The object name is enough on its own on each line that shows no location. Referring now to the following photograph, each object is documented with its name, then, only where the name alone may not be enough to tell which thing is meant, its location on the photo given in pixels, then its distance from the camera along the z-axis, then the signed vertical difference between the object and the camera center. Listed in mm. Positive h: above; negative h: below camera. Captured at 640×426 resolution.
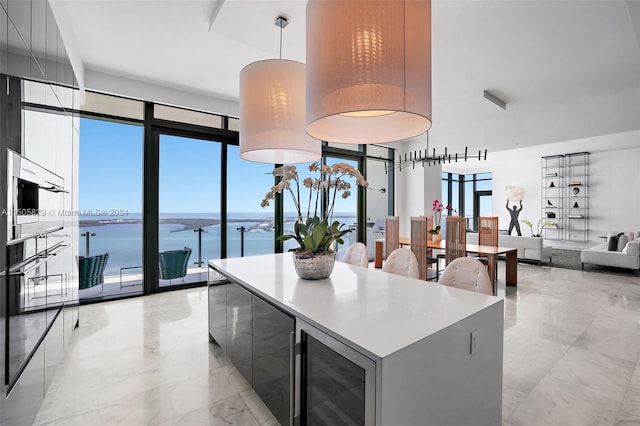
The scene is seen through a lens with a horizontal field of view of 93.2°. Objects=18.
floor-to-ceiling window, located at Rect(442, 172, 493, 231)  12008 +782
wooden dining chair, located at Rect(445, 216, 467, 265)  4453 -372
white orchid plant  1981 +78
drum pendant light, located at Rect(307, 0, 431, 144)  1197 +640
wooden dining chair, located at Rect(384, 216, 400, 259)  5242 -366
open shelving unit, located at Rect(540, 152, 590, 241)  8844 +554
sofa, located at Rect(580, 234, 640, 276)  5508 -810
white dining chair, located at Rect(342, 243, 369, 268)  2957 -430
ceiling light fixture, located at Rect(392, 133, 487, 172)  5636 +1202
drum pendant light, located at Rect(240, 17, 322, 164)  2012 +725
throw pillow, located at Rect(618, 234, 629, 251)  6086 -568
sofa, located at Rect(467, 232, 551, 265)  6355 -707
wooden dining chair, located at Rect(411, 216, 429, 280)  4574 -413
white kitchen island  1069 -580
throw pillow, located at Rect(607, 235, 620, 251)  6078 -590
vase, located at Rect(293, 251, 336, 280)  2020 -356
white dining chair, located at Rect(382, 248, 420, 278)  2410 -423
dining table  4497 -642
